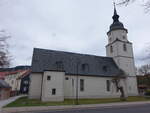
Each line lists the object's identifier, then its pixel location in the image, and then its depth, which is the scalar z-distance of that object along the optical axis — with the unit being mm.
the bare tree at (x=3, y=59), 10529
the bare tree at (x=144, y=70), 46894
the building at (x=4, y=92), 27319
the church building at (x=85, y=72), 24203
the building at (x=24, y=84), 51278
